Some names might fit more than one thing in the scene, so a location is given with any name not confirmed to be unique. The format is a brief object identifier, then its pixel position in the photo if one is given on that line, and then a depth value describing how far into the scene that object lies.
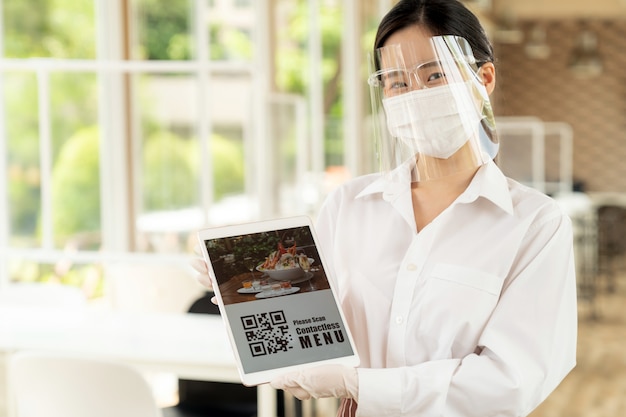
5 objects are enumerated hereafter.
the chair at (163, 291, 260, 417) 2.56
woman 1.19
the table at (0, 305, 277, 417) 2.30
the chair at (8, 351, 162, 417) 1.82
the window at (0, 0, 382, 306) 4.42
